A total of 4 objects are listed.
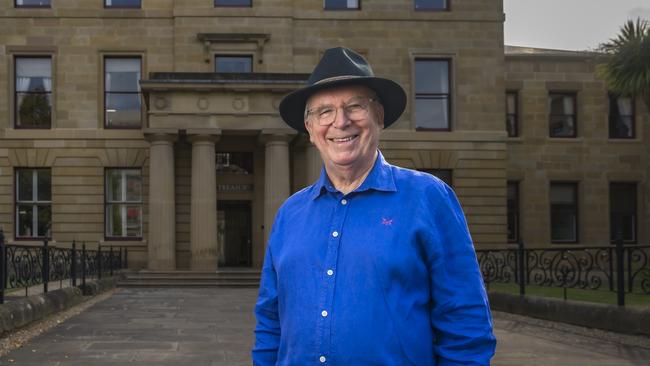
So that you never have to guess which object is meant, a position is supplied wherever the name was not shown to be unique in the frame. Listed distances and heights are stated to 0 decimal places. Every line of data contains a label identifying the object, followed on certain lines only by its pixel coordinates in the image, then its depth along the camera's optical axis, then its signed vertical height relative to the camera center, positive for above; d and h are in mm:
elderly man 2689 -222
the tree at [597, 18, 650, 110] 22772 +4160
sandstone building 29516 +4029
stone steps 24594 -2579
